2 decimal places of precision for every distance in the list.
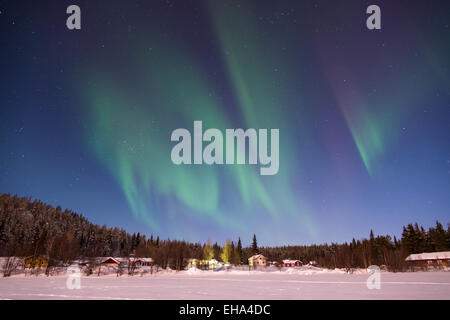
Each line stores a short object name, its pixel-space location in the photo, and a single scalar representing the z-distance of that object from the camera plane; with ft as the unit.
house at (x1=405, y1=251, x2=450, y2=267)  243.60
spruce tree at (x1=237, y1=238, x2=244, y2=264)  331.69
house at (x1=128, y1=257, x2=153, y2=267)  302.94
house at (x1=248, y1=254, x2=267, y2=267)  352.69
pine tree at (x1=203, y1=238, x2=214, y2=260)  322.45
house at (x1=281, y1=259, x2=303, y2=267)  376.11
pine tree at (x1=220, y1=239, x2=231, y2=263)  335.47
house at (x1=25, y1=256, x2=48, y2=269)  191.83
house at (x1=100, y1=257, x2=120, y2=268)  266.16
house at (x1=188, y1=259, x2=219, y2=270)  285.84
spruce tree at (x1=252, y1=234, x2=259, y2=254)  370.45
